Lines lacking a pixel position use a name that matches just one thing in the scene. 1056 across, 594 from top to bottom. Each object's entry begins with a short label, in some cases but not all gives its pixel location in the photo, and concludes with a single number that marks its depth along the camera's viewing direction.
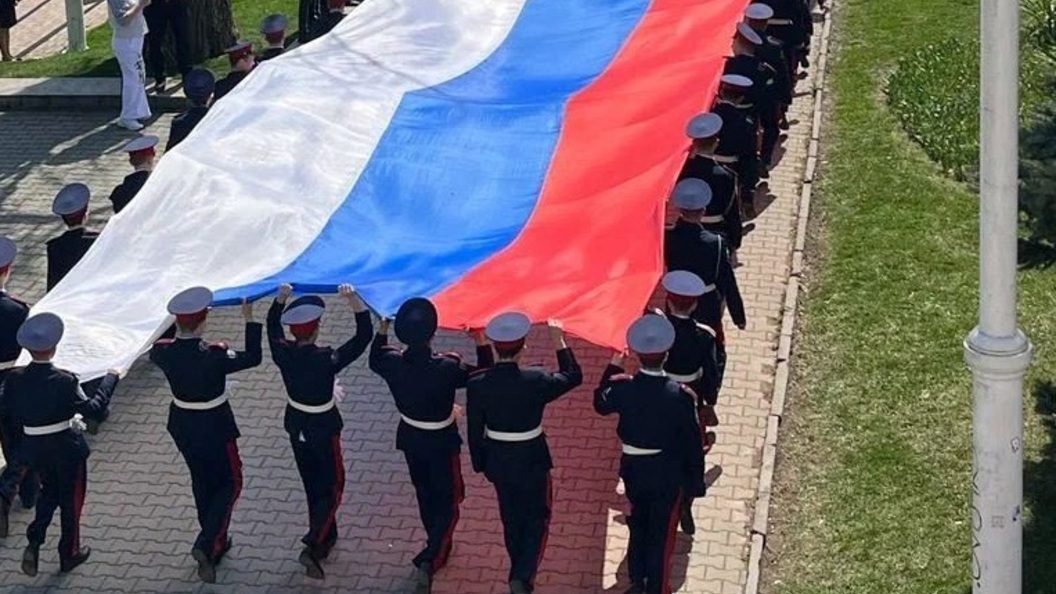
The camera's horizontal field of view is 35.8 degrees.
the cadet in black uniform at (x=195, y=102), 9.48
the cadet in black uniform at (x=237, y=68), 9.98
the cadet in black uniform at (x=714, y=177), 8.51
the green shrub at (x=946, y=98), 11.38
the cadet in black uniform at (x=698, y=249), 7.95
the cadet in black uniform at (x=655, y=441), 6.63
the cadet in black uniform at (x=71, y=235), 8.34
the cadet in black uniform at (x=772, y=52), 10.38
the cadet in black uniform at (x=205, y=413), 7.01
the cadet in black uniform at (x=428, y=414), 6.87
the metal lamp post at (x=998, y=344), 4.52
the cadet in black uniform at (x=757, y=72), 9.91
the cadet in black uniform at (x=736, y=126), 9.48
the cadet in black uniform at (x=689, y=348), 7.20
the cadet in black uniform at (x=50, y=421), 6.92
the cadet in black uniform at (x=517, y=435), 6.71
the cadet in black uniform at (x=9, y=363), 7.71
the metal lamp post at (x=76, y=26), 15.30
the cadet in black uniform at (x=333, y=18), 11.15
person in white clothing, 12.73
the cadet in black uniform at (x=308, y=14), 13.52
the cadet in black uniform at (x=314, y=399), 7.05
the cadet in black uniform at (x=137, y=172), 8.81
